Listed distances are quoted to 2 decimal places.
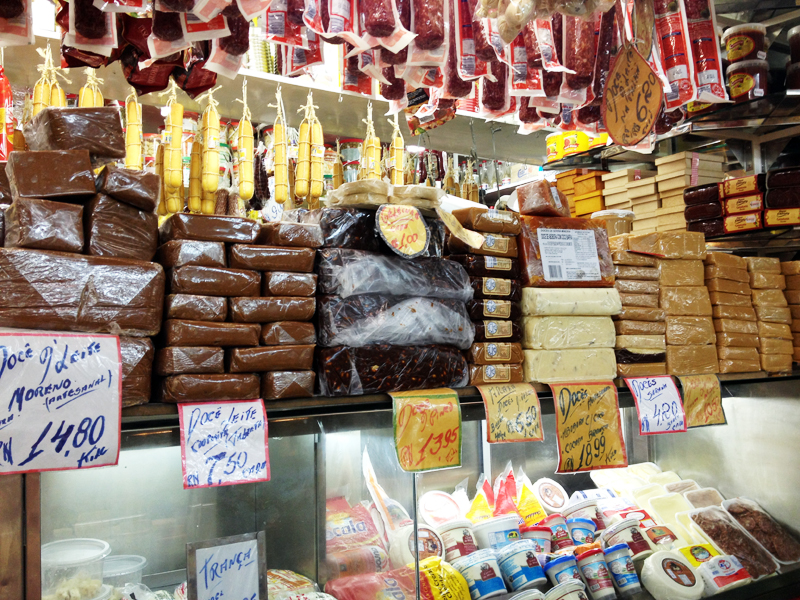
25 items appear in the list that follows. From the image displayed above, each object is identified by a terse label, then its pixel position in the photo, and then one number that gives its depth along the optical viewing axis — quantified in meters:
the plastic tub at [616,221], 2.37
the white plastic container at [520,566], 1.93
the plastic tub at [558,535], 2.20
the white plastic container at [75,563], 1.30
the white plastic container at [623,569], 2.04
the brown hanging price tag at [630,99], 1.87
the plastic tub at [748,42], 2.61
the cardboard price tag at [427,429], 1.58
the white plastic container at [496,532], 2.10
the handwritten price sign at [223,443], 1.33
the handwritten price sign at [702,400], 2.04
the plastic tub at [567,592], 1.89
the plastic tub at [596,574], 1.99
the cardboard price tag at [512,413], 1.71
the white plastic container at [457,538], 2.01
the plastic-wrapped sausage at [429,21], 1.84
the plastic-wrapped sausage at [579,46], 2.09
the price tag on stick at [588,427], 1.83
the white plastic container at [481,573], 1.86
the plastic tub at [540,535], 2.15
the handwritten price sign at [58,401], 1.14
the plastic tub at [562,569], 1.96
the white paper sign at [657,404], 1.95
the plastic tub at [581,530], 2.23
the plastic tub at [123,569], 1.48
